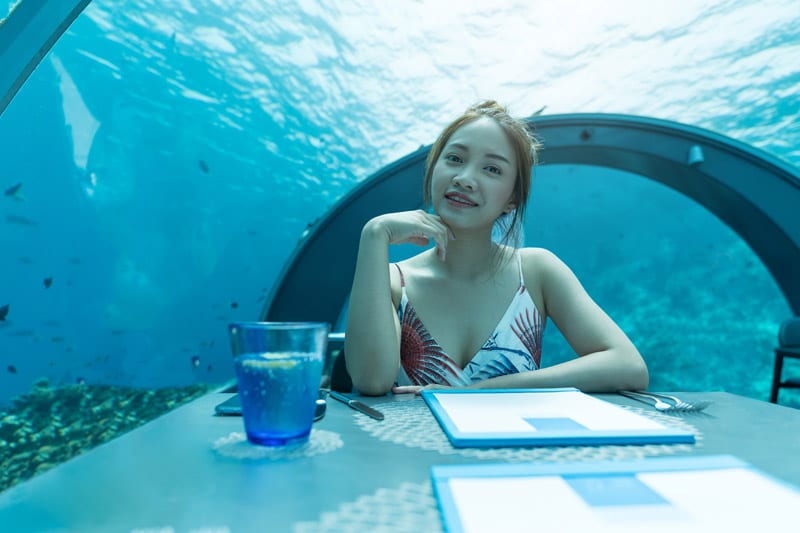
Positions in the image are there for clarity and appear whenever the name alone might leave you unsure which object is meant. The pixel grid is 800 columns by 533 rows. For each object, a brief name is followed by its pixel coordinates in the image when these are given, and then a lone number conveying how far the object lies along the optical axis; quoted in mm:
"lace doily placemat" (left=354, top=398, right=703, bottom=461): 525
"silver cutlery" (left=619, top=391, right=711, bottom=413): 757
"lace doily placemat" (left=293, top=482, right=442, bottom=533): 350
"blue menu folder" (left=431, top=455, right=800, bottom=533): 340
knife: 721
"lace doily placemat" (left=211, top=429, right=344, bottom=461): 526
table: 366
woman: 1035
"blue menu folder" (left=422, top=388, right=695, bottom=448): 562
